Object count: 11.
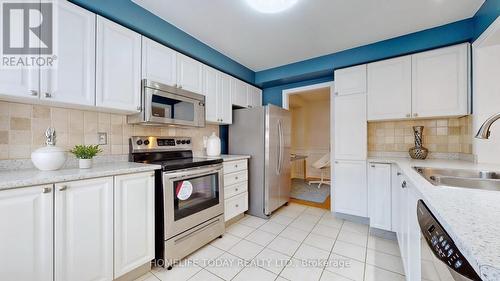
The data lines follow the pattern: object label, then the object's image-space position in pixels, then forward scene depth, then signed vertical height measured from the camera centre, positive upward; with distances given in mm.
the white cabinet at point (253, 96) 3420 +804
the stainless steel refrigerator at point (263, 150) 2789 -146
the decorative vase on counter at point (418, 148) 2299 -94
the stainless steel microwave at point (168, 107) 1872 +362
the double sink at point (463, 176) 1184 -253
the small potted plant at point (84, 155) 1504 -114
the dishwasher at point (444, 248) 454 -307
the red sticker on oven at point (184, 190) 1747 -454
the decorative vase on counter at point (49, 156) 1347 -115
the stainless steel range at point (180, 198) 1667 -559
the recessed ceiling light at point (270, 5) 1491 +1054
